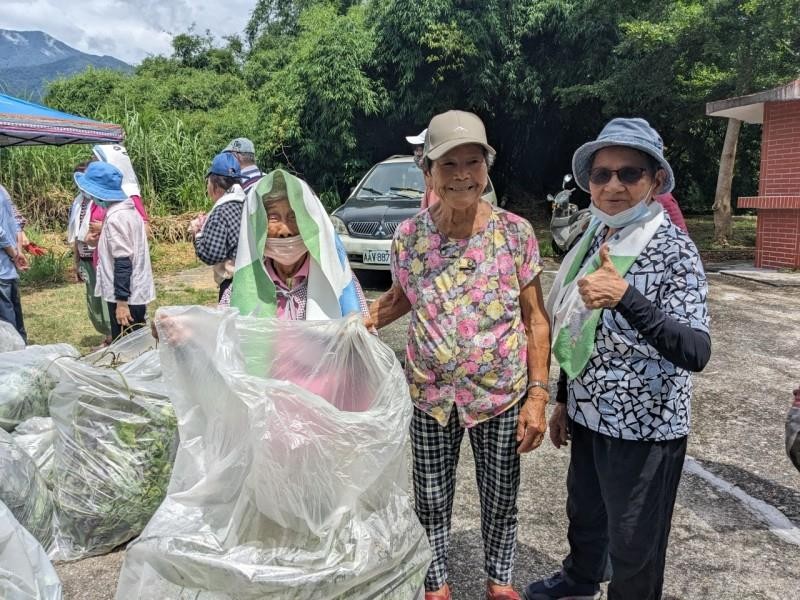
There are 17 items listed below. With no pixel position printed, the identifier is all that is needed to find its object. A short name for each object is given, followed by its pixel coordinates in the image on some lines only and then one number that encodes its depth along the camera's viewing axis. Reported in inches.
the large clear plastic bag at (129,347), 122.7
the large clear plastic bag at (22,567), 68.0
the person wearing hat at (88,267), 204.8
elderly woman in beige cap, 81.3
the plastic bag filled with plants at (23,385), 117.4
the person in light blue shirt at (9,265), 186.4
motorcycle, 418.9
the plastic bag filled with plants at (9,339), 143.0
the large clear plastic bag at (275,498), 64.6
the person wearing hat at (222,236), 142.3
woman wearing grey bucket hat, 69.7
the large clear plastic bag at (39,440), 110.7
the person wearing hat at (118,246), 181.2
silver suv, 310.7
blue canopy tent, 278.2
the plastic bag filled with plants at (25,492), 95.8
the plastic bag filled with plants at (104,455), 104.4
